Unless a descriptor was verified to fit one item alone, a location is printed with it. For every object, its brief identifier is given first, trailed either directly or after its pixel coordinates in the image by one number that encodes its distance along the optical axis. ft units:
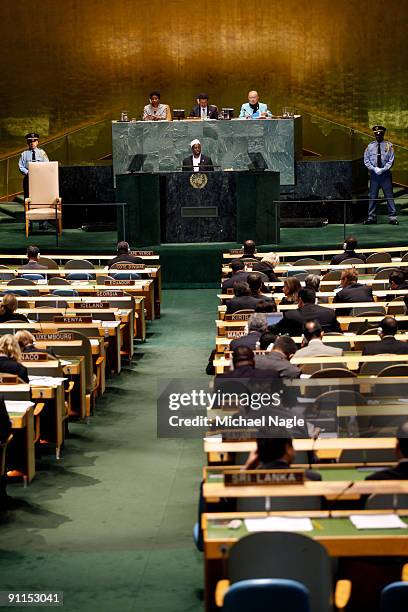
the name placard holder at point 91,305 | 44.02
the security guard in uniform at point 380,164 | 67.31
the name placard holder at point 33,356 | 34.65
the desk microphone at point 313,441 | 25.45
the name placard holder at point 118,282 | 49.85
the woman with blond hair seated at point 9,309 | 40.16
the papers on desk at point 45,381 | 33.09
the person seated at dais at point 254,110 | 67.51
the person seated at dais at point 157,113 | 67.46
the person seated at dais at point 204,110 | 67.05
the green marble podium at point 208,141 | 67.15
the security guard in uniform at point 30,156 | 68.03
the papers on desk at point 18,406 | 30.32
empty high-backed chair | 65.72
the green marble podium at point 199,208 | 62.64
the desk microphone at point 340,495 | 21.77
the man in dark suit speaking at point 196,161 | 63.05
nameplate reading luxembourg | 38.01
